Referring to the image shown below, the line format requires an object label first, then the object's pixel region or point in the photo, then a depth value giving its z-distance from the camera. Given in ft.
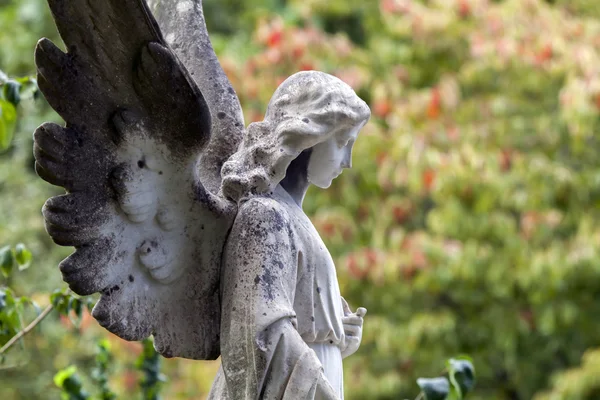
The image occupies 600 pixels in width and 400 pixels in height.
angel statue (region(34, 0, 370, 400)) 19.79
